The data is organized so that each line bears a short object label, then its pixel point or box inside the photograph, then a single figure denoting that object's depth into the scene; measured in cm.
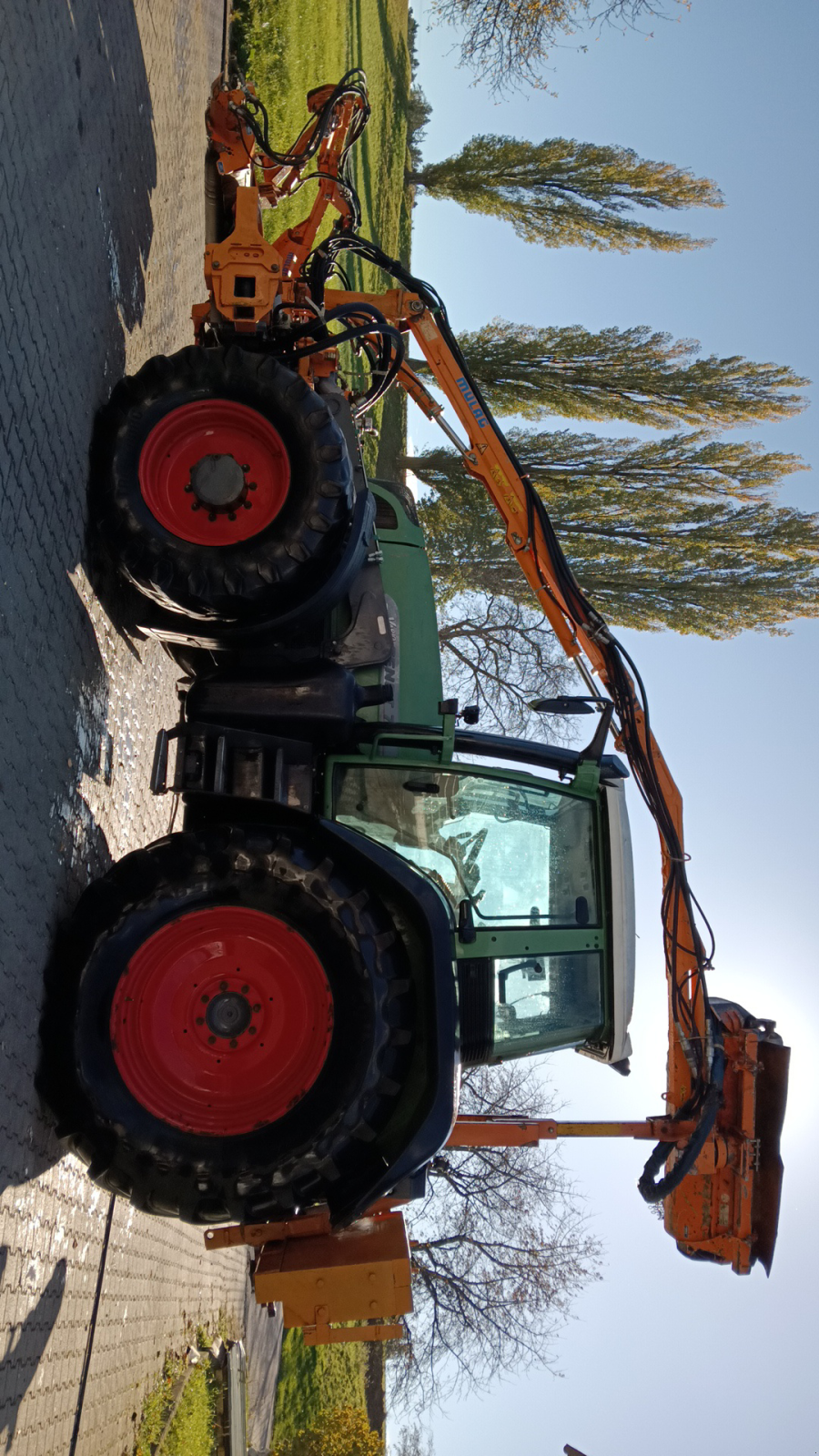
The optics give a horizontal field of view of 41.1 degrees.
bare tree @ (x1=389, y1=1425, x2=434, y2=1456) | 2266
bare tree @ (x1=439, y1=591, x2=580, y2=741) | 1722
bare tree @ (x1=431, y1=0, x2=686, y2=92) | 1248
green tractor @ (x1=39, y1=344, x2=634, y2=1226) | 373
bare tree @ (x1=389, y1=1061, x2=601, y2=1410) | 1623
